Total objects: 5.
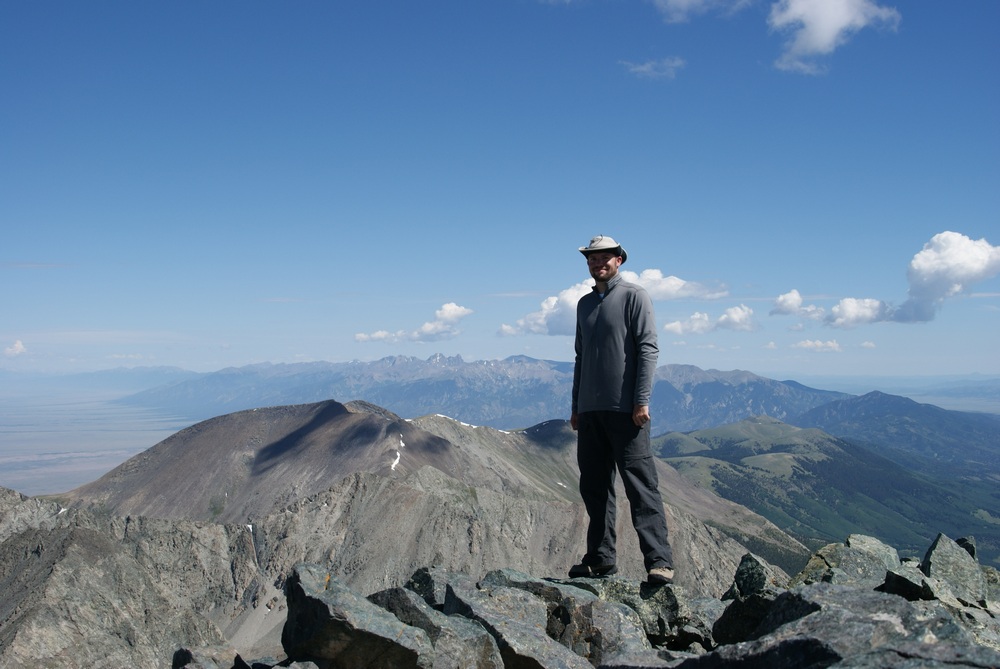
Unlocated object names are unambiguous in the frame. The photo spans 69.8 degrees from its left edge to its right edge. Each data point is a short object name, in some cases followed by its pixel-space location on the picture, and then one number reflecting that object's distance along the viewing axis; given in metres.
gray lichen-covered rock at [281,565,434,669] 7.52
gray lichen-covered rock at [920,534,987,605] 10.58
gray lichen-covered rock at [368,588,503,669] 7.55
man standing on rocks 9.71
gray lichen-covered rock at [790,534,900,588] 9.60
